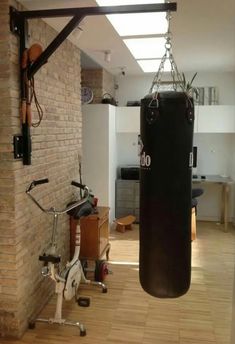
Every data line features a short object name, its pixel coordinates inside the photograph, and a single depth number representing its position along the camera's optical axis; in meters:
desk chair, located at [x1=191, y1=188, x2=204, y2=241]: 4.90
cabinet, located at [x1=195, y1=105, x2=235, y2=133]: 5.62
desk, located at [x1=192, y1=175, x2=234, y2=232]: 5.59
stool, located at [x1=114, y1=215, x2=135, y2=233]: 5.56
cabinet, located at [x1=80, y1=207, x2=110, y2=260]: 3.67
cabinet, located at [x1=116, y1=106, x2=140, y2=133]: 5.86
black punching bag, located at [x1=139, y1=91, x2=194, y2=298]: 1.77
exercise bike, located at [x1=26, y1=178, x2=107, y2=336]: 2.70
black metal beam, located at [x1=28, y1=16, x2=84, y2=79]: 2.36
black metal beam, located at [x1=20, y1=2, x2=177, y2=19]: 2.13
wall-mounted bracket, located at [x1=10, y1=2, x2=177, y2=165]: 2.21
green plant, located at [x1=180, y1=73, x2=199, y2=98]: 5.46
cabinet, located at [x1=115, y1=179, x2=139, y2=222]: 5.93
